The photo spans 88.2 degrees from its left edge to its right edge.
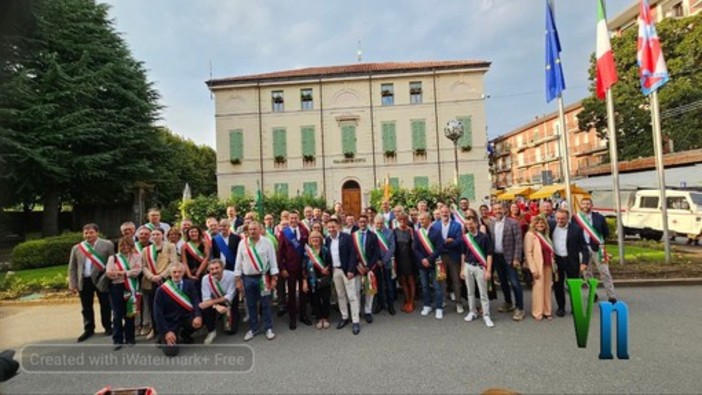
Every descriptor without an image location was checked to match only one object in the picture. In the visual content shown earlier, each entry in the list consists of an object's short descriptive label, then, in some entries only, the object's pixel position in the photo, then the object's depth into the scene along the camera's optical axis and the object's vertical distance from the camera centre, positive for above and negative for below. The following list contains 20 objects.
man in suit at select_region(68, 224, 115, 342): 6.12 -0.91
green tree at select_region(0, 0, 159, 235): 16.88 +4.98
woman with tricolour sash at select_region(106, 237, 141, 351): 5.70 -1.18
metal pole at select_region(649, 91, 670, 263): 9.72 +1.31
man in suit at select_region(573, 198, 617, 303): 6.60 -0.71
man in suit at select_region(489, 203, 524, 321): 6.41 -0.91
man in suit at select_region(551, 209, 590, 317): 6.37 -0.89
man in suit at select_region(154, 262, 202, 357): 5.34 -1.42
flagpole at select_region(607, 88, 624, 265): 9.33 +0.94
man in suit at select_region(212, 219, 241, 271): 6.65 -0.58
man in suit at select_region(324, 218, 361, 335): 6.20 -1.11
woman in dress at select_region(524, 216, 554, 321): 6.27 -1.06
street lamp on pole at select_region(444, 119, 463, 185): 13.73 +2.92
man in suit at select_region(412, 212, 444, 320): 6.72 -0.92
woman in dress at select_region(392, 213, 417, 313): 7.11 -1.06
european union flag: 10.43 +4.15
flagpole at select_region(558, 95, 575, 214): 10.04 +1.63
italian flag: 9.41 +3.89
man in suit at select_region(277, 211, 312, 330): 6.40 -1.04
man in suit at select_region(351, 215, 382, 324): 6.48 -0.78
